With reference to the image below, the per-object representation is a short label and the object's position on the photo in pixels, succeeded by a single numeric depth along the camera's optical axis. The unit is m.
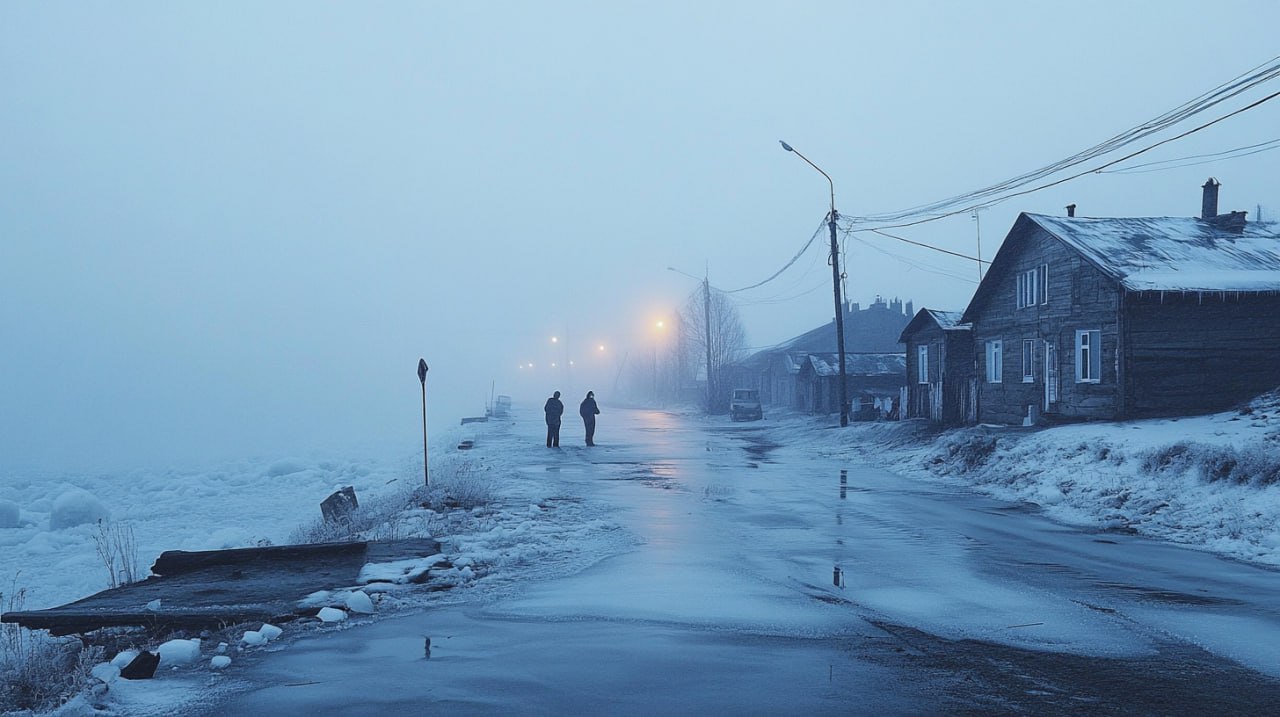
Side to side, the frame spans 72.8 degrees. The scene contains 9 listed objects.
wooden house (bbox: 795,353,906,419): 51.84
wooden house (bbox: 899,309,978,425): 31.91
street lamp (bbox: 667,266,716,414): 54.83
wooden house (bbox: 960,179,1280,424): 22.17
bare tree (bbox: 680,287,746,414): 69.50
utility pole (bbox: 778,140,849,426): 32.41
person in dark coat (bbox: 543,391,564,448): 28.55
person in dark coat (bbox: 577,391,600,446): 29.61
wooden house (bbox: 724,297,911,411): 65.62
